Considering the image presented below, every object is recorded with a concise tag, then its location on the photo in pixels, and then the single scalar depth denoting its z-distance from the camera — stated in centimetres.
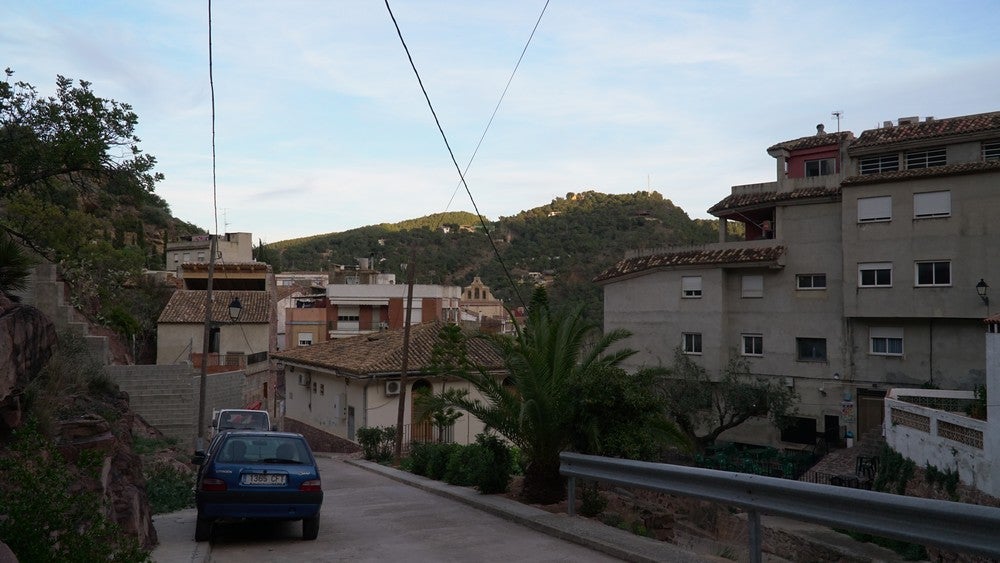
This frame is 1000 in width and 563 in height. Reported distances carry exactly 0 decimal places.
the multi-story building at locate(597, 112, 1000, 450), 3503
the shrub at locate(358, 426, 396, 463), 2917
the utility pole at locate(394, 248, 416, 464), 2817
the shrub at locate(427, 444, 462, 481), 1677
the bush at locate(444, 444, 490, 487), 1339
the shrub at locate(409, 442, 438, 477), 1773
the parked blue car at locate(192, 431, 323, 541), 963
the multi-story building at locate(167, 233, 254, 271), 7944
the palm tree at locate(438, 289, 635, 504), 1213
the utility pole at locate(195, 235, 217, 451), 3012
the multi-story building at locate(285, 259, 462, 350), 6900
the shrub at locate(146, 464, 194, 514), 1300
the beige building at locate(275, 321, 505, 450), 3291
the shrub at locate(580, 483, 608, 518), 1073
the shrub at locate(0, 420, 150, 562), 538
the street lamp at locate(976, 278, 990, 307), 3396
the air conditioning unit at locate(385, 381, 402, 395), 3297
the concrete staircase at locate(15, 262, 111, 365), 2291
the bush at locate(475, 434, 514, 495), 1311
